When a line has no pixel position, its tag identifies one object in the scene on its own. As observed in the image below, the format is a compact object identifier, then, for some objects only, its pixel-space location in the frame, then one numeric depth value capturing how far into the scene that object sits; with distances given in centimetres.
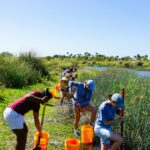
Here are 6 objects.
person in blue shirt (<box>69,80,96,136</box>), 450
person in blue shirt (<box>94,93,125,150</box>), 319
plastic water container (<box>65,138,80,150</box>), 351
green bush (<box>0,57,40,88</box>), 956
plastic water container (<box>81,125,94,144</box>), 403
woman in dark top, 305
